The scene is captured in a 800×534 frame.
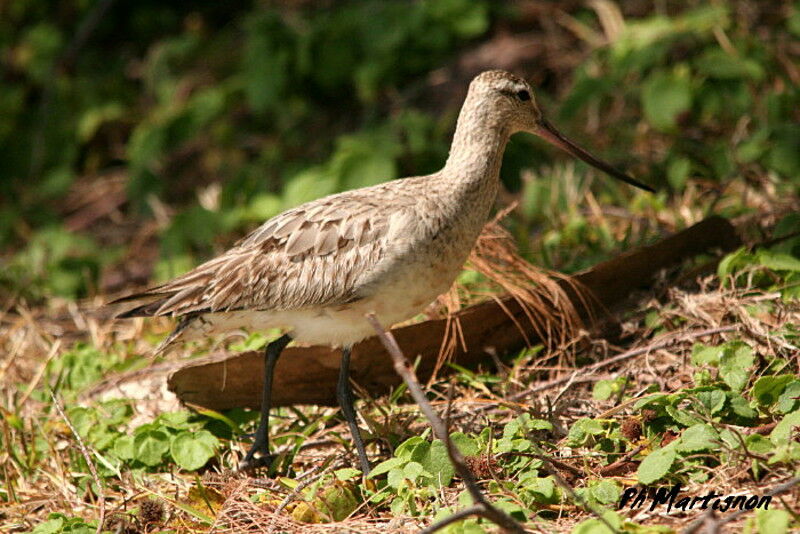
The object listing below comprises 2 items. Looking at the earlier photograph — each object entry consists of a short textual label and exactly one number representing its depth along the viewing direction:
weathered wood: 9.16
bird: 8.41
